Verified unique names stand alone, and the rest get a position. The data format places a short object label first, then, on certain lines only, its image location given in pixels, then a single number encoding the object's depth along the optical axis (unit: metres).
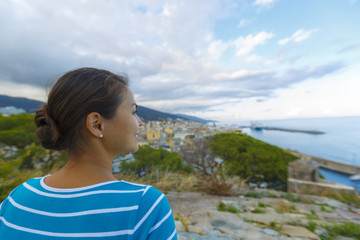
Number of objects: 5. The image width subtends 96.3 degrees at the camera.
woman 0.49
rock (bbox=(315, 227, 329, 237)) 2.45
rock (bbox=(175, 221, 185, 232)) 2.22
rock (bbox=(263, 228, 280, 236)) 2.25
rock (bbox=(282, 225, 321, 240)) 2.20
